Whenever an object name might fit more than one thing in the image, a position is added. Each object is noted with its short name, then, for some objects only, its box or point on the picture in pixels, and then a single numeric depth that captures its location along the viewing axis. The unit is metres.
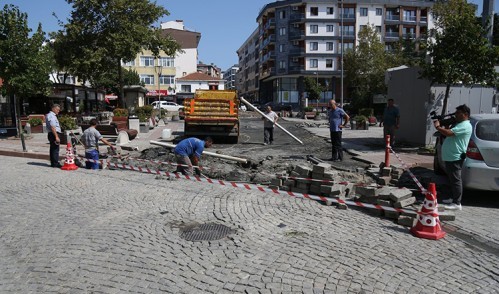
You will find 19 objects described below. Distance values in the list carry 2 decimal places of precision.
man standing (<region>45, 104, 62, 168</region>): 10.86
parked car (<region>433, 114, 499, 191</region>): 6.96
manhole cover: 5.41
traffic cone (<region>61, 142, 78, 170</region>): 10.98
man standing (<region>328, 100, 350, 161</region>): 11.64
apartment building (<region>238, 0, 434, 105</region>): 73.00
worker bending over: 9.52
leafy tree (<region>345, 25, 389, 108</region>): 43.09
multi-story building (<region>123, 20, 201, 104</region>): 70.25
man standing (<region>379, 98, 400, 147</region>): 13.15
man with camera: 6.80
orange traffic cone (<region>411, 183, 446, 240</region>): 5.53
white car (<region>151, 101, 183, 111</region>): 50.08
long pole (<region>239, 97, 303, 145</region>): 16.42
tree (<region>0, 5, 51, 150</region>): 17.53
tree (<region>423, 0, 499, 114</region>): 12.58
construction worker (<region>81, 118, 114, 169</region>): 10.70
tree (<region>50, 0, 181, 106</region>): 28.39
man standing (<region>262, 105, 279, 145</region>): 16.44
